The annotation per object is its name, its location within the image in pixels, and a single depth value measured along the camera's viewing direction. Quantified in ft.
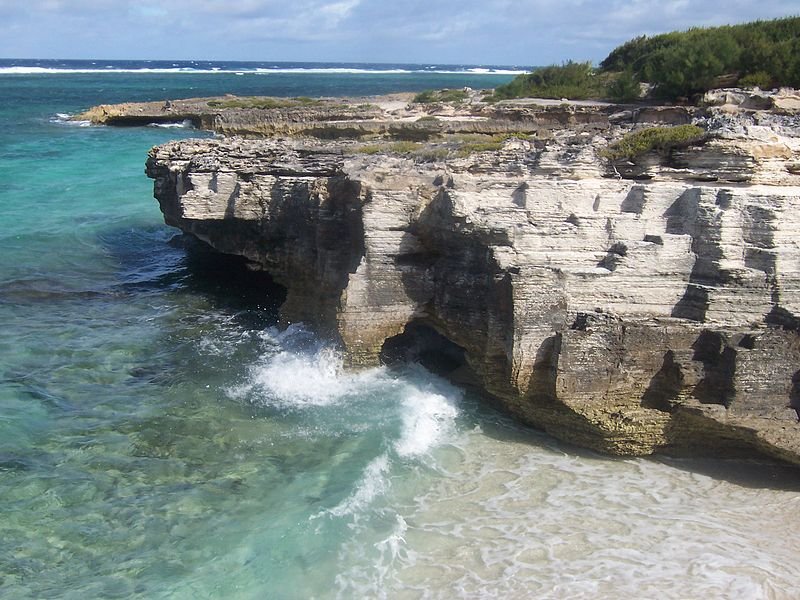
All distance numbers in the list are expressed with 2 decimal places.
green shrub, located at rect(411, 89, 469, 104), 168.25
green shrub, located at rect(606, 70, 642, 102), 132.05
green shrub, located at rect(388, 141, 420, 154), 55.16
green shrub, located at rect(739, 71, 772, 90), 109.09
